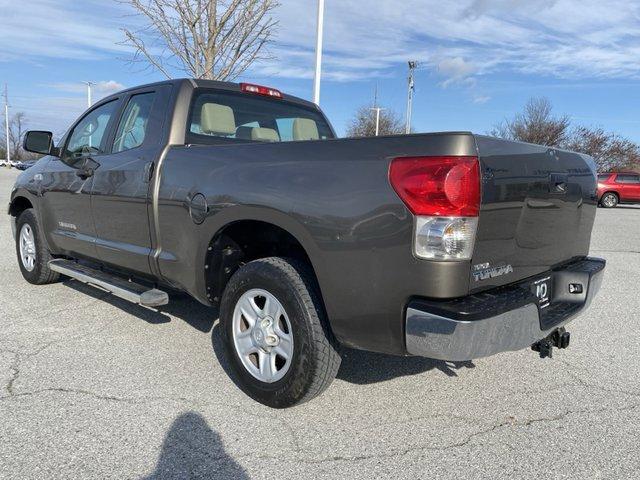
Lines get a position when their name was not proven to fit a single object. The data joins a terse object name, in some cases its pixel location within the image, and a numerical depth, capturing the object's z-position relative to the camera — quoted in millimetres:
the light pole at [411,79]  38638
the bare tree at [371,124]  42312
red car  23609
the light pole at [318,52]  11914
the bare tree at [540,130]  36875
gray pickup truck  2330
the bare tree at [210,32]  9305
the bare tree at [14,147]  87750
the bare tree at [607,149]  38000
